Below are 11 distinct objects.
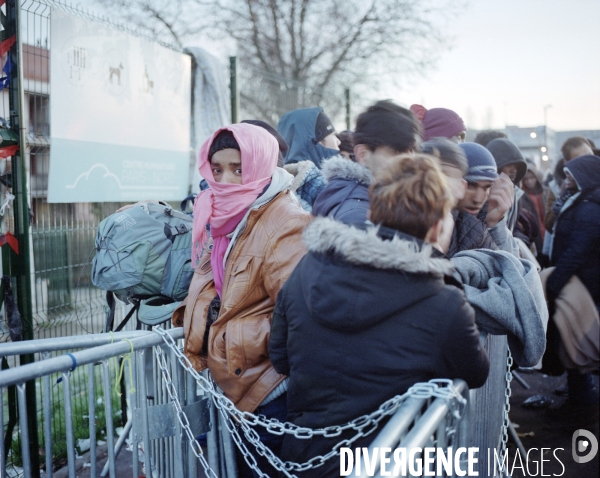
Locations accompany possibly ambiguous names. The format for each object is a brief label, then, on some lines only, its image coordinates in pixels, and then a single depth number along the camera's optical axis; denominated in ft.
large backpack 10.66
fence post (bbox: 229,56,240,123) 20.63
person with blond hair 5.90
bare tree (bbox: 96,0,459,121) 54.49
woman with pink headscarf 8.00
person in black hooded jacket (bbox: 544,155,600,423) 13.52
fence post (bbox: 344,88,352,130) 29.53
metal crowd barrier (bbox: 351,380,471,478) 5.34
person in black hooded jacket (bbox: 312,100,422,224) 7.47
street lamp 35.70
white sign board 13.47
